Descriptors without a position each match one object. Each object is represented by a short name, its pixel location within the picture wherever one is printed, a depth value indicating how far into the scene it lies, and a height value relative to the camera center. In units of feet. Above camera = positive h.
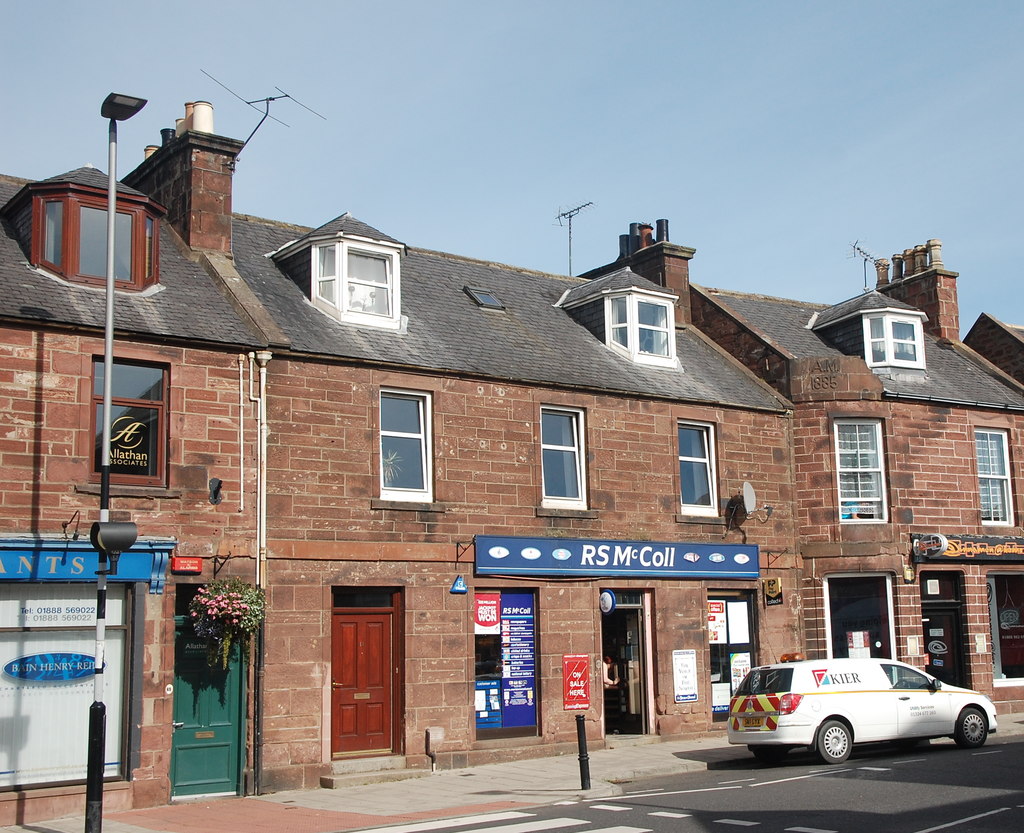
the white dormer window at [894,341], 81.87 +18.52
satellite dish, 70.23 +6.61
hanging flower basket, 49.62 +0.44
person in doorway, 66.95 -3.25
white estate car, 55.31 -4.82
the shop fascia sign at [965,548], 74.49 +3.70
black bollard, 48.44 -5.88
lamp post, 39.17 +3.15
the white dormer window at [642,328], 73.87 +18.05
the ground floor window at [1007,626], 79.87 -1.44
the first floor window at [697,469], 70.64 +8.63
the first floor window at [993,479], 80.18 +8.52
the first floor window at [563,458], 65.05 +8.75
